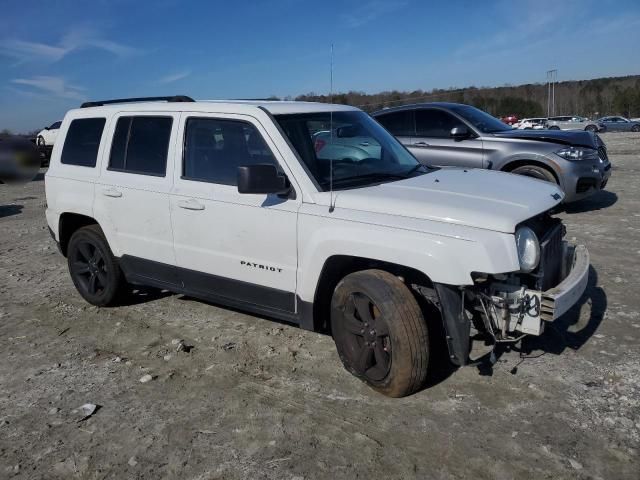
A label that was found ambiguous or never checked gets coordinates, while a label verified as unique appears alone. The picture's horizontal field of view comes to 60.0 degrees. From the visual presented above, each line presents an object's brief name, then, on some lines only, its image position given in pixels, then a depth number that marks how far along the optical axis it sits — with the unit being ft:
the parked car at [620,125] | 157.41
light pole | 256.46
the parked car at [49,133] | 83.92
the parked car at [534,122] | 149.24
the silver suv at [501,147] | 27.48
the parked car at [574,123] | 145.59
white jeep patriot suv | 10.84
